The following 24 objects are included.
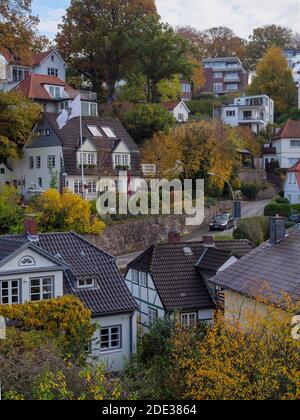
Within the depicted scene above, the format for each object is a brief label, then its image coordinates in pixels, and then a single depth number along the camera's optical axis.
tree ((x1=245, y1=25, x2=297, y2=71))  106.25
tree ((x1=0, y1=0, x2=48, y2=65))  46.59
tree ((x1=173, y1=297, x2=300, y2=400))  14.42
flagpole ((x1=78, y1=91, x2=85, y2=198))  45.62
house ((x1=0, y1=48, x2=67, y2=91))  60.84
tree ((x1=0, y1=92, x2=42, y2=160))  44.34
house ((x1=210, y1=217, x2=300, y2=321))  22.55
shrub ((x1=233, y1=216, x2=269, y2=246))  42.81
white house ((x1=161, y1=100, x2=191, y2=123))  67.62
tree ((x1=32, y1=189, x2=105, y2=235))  38.97
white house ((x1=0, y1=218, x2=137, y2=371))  24.55
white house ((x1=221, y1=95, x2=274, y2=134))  80.00
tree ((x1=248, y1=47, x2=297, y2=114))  83.50
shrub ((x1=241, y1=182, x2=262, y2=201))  61.25
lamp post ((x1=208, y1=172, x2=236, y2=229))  43.25
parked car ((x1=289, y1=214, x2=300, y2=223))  51.66
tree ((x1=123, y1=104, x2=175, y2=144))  53.53
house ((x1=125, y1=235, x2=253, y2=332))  29.43
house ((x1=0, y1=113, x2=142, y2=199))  46.75
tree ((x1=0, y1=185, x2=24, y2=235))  38.38
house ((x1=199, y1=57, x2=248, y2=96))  102.75
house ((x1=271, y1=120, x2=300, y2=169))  71.06
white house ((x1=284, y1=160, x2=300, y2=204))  60.19
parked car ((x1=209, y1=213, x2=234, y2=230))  48.34
